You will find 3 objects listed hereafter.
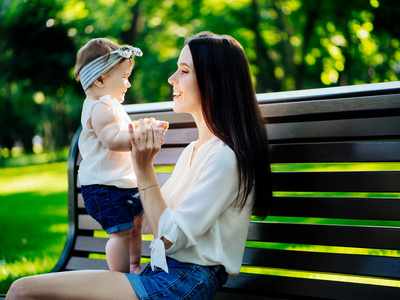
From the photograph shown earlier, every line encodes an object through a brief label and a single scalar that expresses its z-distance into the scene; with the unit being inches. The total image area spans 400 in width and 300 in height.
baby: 86.7
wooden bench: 82.5
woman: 72.7
